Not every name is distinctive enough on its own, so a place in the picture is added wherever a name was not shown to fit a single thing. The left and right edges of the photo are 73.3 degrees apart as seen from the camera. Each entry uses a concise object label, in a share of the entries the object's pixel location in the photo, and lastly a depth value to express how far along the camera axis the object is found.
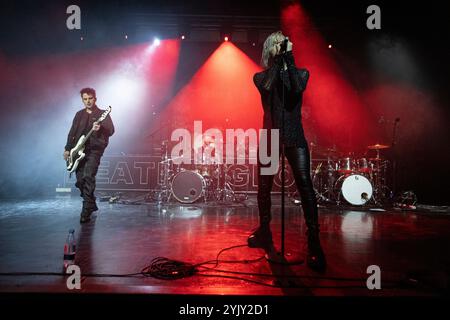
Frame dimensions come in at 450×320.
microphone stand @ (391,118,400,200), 8.47
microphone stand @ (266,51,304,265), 2.66
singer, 2.73
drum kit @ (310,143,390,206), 7.31
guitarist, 5.15
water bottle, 2.78
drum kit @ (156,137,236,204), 7.55
